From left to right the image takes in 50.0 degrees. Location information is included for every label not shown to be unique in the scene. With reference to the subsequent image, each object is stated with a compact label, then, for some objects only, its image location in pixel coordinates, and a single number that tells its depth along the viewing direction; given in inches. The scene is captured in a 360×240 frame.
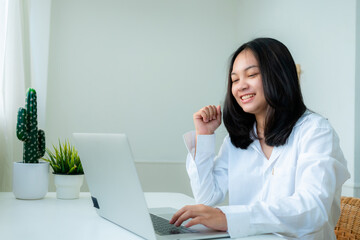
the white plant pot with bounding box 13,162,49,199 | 54.5
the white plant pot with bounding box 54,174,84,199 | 56.9
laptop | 33.3
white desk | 35.6
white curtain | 69.6
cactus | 56.3
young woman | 38.2
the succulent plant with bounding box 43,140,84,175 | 57.4
